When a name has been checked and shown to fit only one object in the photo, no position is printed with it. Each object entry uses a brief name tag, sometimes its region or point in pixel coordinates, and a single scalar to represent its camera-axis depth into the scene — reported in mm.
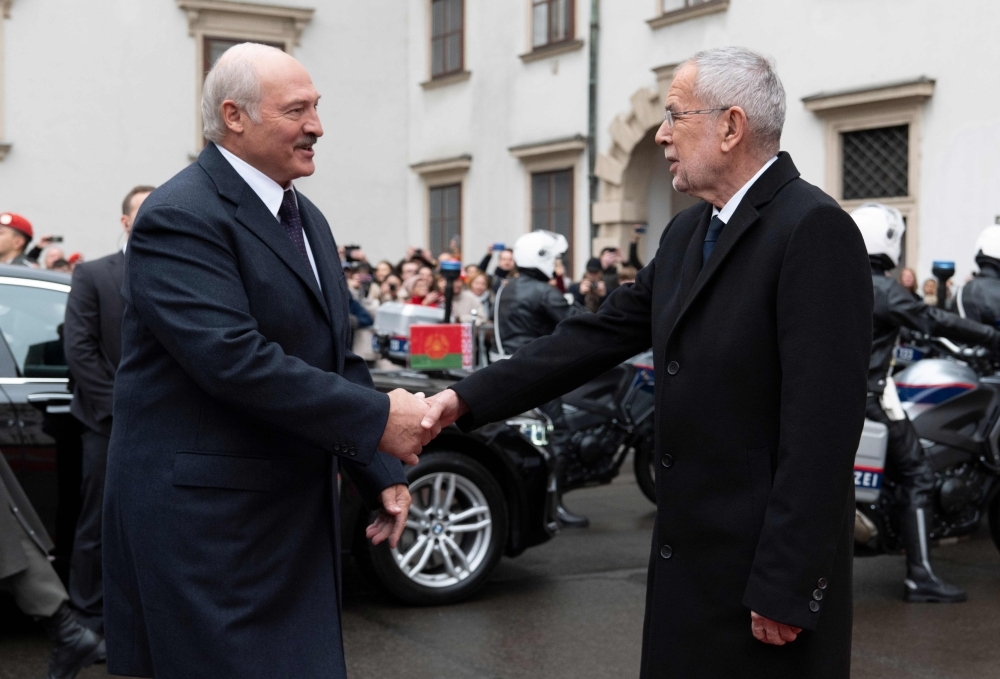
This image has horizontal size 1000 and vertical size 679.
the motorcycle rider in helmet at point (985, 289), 7637
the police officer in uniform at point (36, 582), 4355
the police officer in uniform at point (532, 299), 8844
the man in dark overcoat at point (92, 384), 5285
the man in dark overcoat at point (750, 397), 2547
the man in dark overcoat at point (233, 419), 2814
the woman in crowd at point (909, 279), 14141
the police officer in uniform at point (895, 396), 6242
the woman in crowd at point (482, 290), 14781
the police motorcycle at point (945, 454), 6383
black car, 5434
